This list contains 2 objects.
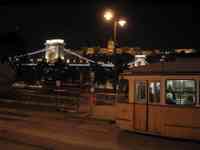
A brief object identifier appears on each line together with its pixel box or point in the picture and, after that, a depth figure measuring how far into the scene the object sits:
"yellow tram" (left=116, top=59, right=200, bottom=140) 11.50
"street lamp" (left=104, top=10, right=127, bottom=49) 19.80
